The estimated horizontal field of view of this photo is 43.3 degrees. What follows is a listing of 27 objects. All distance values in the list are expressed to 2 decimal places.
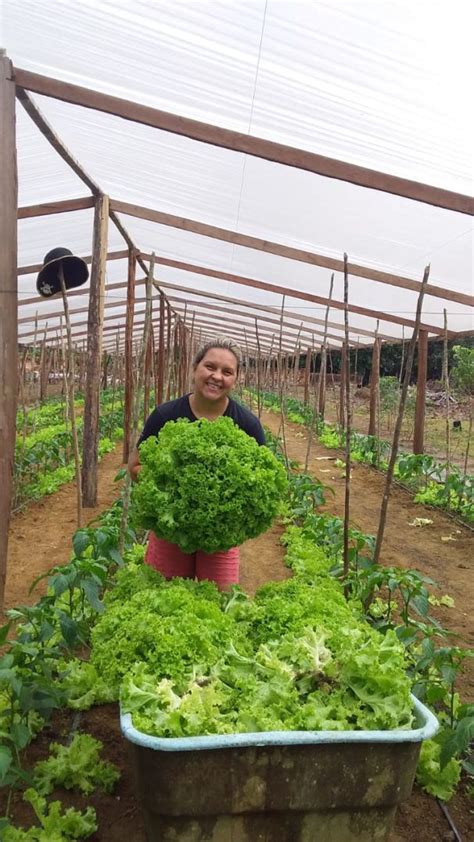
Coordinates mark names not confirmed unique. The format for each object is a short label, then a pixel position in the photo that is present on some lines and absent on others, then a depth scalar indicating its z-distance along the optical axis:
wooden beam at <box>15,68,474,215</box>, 4.49
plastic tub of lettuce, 1.93
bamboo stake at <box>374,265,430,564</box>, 3.53
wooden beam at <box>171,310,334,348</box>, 19.25
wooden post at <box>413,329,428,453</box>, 11.20
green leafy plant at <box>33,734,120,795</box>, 2.70
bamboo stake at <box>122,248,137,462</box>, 9.71
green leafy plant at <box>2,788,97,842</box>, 2.31
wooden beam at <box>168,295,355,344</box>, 13.82
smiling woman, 3.32
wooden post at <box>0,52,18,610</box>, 4.23
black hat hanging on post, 4.81
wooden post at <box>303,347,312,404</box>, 16.57
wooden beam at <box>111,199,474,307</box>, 7.62
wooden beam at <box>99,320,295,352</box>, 21.02
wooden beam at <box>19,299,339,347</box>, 15.44
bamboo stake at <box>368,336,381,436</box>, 14.00
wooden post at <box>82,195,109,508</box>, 7.41
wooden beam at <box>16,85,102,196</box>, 5.01
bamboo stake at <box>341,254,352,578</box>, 3.82
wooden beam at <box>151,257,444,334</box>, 9.98
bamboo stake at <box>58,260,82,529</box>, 4.73
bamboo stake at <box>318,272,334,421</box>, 13.29
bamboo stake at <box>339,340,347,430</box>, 15.41
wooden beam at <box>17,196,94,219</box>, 7.12
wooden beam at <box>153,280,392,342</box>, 11.91
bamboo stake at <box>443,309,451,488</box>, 8.23
